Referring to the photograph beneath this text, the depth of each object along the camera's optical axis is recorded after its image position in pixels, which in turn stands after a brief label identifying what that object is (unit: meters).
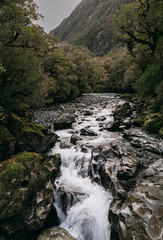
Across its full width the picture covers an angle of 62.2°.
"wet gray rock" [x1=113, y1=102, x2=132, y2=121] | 16.23
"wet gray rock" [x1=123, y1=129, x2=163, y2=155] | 9.45
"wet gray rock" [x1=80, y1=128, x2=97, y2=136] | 13.03
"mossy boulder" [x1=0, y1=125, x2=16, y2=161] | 6.44
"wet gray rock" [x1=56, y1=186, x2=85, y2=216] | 6.43
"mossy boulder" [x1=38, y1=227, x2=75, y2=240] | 4.88
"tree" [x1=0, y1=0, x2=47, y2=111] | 9.23
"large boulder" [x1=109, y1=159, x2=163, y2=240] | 3.91
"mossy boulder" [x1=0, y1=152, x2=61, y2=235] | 4.71
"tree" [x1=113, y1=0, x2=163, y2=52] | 12.90
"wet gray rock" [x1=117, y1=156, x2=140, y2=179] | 6.79
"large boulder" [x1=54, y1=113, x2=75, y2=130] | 14.98
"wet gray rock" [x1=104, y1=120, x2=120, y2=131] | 13.52
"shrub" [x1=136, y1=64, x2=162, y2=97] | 15.28
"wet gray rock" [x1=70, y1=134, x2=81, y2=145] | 11.25
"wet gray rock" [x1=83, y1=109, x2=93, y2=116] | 20.48
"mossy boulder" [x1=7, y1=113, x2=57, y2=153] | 8.07
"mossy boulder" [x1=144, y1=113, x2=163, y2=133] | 11.88
